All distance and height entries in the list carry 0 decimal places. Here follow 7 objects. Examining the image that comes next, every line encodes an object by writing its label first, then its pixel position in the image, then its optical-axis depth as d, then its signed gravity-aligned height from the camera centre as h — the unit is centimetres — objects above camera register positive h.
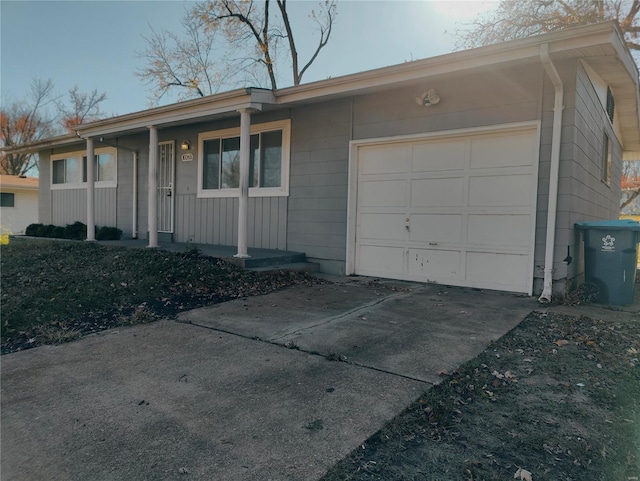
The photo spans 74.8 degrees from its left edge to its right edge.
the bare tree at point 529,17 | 1304 +641
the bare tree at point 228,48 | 1856 +761
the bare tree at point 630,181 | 2502 +259
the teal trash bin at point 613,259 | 538 -48
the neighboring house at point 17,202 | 2155 +27
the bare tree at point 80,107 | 3106 +760
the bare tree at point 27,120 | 3056 +647
